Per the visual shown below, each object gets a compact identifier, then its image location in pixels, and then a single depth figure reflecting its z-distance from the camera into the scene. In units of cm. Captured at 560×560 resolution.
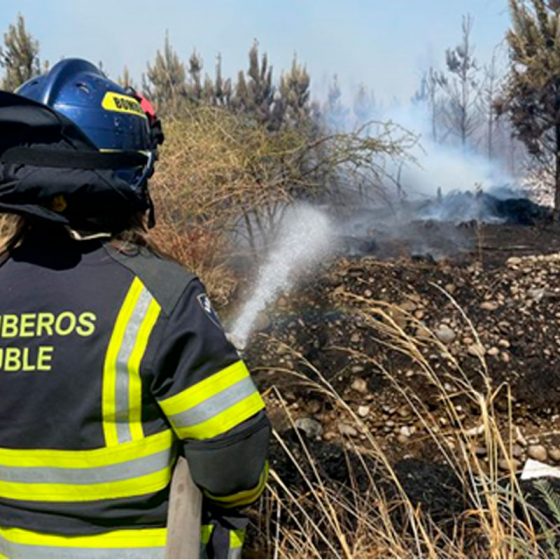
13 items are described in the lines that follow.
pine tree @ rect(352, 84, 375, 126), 4065
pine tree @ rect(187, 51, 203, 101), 2488
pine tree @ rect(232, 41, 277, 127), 2300
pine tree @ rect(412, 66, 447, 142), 2943
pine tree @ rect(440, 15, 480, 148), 2720
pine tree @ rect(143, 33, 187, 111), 2516
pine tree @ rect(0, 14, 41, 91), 1822
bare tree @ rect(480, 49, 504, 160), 2509
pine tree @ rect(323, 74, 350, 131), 3901
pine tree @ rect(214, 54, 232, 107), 2411
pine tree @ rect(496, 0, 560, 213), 1376
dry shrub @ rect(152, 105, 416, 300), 678
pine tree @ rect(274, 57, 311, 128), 2234
